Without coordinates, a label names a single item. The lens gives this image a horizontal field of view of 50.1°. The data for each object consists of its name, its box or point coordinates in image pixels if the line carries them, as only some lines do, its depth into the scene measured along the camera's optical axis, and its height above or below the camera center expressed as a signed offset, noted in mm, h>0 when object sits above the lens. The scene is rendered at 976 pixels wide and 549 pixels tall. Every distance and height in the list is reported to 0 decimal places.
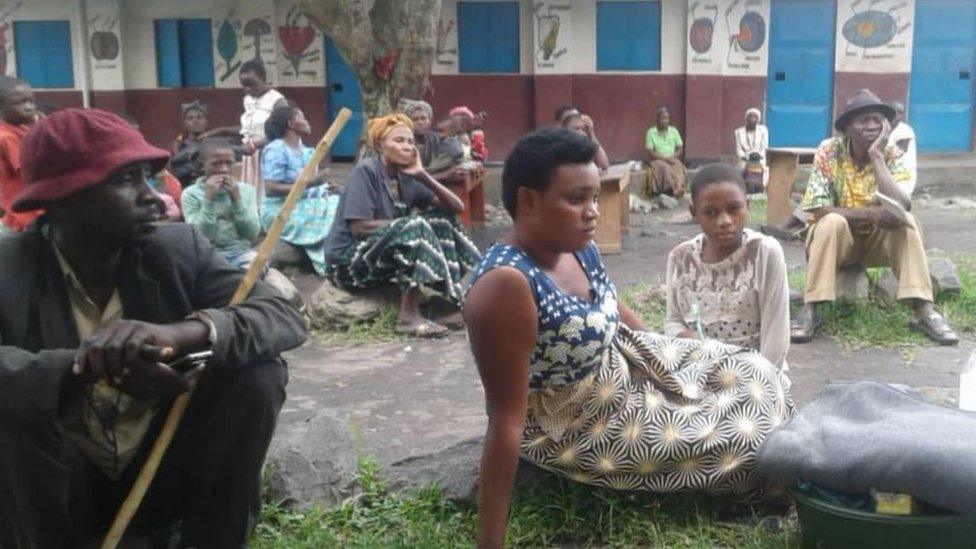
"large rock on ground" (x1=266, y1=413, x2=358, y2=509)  3459 -1259
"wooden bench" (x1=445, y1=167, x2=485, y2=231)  8742 -937
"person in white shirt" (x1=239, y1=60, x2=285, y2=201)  9586 -12
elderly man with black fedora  5859 -700
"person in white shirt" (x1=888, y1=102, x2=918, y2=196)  6012 -340
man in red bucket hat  2432 -597
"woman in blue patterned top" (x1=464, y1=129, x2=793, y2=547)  2809 -832
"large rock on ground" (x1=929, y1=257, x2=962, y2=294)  6523 -1145
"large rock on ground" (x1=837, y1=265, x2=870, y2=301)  6312 -1133
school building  13734 +480
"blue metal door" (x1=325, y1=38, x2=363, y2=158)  14070 +42
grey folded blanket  2609 -920
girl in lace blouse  3877 -695
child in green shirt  5918 -607
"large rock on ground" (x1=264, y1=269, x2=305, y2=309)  6945 -1238
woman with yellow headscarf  6375 -789
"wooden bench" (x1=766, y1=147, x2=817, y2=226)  10094 -841
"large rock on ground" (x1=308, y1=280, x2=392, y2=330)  6625 -1313
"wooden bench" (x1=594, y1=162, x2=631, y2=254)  9391 -1052
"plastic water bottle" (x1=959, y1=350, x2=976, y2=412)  3371 -959
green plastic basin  2645 -1111
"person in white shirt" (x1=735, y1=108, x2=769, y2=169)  13180 -543
